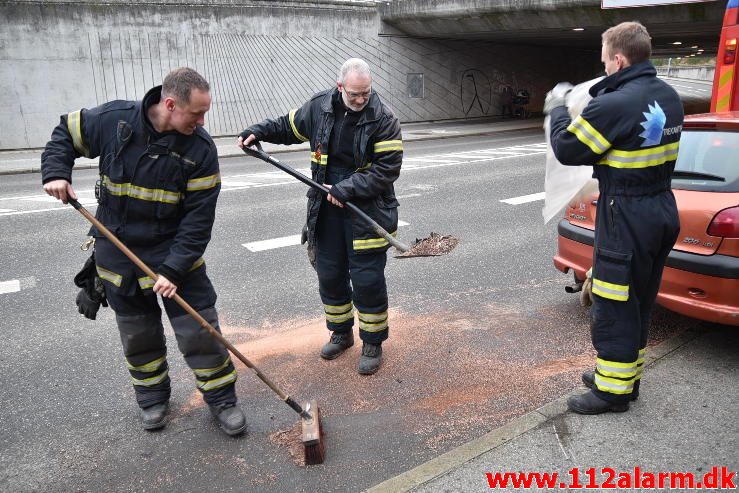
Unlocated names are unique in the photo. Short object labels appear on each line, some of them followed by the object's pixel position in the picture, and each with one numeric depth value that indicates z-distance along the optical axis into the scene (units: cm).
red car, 347
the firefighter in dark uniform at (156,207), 290
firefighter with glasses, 355
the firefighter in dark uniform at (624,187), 281
